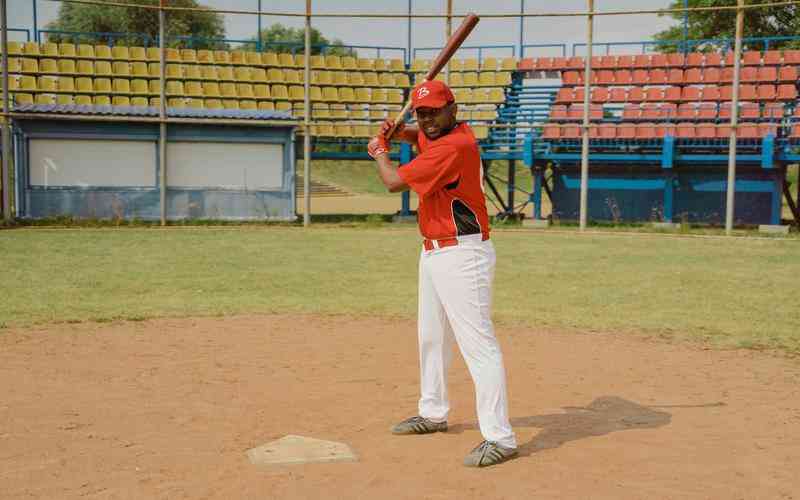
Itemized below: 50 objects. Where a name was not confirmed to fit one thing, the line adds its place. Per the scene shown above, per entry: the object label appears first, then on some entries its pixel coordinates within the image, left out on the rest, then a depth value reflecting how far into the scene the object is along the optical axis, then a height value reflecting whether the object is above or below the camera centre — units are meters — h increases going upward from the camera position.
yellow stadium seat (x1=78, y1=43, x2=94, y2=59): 25.33 +3.18
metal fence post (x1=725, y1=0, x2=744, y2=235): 19.22 +1.03
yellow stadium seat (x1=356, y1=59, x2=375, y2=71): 27.50 +3.18
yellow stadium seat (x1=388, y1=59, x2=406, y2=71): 27.66 +3.18
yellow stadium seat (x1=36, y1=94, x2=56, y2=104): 24.11 +1.64
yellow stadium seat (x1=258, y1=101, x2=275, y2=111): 26.01 +1.69
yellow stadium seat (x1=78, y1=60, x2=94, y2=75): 24.94 +2.65
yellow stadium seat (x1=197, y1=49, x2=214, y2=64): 26.34 +3.18
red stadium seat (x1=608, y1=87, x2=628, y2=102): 24.70 +2.09
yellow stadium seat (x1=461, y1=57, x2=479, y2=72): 27.25 +3.21
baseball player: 5.03 -0.45
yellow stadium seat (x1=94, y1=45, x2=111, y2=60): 25.55 +3.18
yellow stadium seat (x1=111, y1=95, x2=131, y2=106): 24.75 +1.68
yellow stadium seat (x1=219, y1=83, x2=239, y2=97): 25.86 +2.13
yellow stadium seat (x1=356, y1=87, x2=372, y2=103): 26.69 +2.11
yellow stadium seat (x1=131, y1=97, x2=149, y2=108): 24.91 +1.66
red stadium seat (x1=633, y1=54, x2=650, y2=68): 25.45 +3.19
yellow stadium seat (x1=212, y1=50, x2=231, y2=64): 26.64 +3.25
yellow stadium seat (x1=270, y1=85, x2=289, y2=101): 26.20 +2.12
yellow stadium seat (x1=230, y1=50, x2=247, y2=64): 26.73 +3.24
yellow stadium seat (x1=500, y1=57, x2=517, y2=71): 26.83 +3.19
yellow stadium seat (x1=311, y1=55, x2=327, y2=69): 27.28 +3.19
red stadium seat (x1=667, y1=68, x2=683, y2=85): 24.67 +2.67
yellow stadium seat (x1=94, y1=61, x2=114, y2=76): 25.12 +2.65
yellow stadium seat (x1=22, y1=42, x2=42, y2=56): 24.75 +3.13
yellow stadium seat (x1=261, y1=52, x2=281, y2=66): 26.89 +3.22
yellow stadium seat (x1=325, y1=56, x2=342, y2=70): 27.33 +3.21
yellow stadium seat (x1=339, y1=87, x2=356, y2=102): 26.64 +2.10
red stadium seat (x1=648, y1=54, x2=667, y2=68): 25.27 +3.17
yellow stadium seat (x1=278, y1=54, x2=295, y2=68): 27.06 +3.20
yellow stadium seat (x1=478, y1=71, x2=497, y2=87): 26.53 +2.67
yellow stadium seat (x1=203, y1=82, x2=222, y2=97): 25.69 +2.13
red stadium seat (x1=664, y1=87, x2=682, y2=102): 24.00 +2.10
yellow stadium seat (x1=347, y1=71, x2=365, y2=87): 27.08 +2.64
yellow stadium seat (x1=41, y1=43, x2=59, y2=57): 24.98 +3.16
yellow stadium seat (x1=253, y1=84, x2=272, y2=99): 26.08 +2.13
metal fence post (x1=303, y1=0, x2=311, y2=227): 21.53 +0.57
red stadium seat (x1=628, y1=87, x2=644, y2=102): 24.48 +2.11
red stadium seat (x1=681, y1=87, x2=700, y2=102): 23.86 +2.09
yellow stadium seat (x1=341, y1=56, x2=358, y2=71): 27.47 +3.21
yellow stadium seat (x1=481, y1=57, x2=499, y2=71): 26.94 +3.19
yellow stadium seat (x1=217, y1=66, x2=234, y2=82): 26.20 +2.68
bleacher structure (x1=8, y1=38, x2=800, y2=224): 22.69 +1.82
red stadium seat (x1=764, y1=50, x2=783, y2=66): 24.11 +3.17
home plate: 4.92 -1.73
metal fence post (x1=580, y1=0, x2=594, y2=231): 20.61 +0.94
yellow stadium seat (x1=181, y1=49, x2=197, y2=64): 26.31 +3.22
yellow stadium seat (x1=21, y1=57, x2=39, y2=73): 24.56 +2.64
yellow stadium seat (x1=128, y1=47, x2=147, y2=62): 26.06 +3.23
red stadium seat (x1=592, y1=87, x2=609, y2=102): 24.99 +2.14
